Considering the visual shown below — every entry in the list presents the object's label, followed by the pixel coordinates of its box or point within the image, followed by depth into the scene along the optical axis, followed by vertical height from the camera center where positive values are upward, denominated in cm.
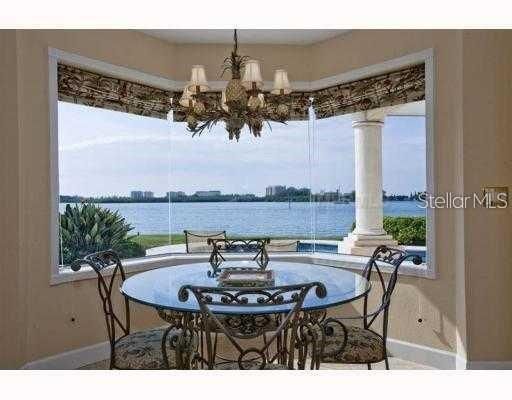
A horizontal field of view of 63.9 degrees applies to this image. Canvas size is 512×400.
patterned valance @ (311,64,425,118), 312 +88
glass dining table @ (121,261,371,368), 178 -45
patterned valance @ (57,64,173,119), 309 +90
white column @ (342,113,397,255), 368 +13
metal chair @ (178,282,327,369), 163 -46
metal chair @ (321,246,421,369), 222 -81
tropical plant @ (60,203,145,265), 324 -26
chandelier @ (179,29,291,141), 233 +57
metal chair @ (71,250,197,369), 191 -78
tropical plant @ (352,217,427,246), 335 -26
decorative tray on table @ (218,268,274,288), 219 -43
